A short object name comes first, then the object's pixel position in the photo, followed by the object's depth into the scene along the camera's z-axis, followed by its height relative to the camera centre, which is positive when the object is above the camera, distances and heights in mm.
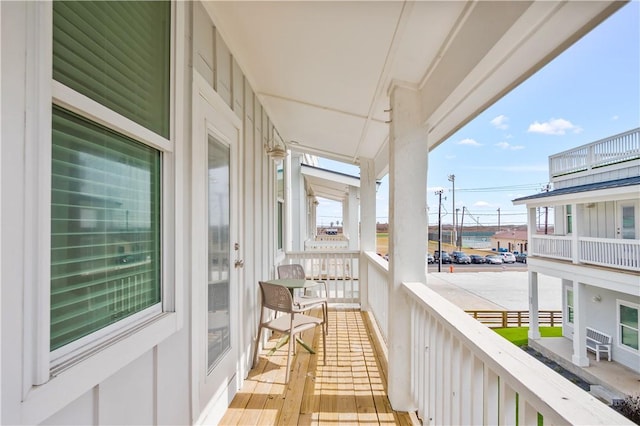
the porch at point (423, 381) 892 -885
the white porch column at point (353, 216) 7757 +122
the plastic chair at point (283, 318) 2750 -976
